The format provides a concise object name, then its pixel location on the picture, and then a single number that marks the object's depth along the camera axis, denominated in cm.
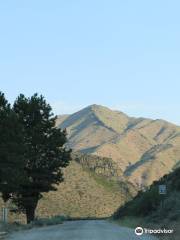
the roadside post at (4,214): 5180
